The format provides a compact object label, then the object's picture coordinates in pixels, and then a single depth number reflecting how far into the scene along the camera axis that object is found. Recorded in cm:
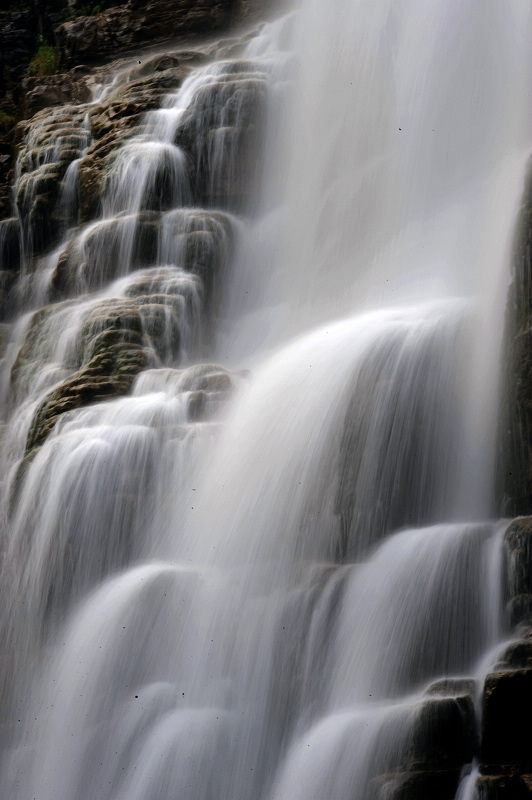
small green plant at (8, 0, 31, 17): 3772
